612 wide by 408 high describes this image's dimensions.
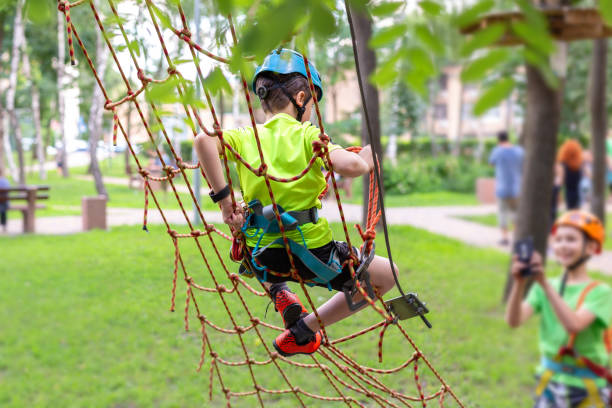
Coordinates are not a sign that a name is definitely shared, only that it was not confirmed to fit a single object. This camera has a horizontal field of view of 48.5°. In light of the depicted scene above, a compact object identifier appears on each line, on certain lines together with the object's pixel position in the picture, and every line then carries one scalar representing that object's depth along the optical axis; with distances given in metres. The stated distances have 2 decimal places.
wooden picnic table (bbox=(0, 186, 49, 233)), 8.91
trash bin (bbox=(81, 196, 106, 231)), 7.99
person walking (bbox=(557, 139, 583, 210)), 8.71
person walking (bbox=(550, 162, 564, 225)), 8.73
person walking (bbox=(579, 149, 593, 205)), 12.27
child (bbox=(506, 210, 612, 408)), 2.93
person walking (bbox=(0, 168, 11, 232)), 8.90
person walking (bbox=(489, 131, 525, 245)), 8.04
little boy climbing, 1.61
